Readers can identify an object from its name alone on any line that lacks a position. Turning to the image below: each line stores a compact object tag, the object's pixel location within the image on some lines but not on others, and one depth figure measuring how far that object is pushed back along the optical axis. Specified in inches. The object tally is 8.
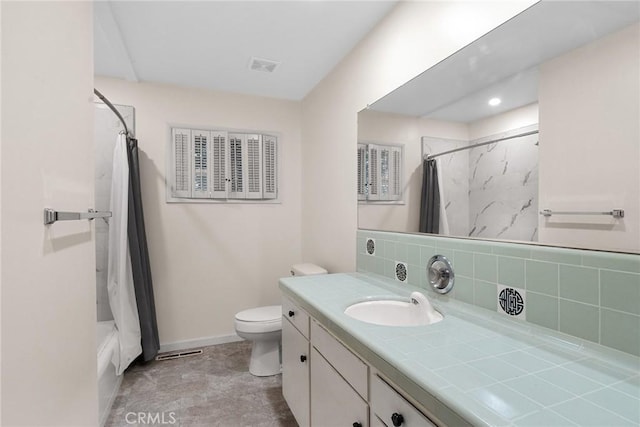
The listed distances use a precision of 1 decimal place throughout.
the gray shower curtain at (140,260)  96.8
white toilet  92.6
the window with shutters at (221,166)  113.1
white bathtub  72.5
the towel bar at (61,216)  34.6
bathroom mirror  34.8
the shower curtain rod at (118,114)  79.0
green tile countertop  25.3
